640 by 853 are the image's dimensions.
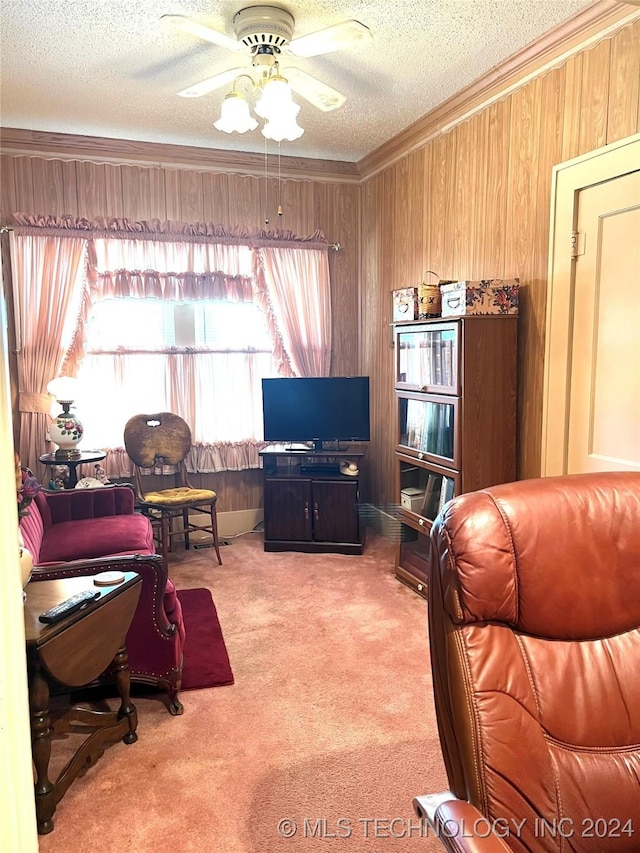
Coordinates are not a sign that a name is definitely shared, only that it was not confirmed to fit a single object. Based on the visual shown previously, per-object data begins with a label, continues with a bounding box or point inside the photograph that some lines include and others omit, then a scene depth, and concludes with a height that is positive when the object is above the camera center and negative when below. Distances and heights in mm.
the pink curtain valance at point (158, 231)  4145 +932
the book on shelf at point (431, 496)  3623 -808
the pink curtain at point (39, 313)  4121 +327
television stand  4434 -1072
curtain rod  4953 +911
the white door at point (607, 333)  2619 +117
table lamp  3977 -408
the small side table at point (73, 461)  3973 -638
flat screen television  4590 -346
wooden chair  4141 -698
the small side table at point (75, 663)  1912 -988
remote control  1971 -804
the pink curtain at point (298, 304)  4750 +440
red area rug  2777 -1409
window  4414 -40
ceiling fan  2398 +1277
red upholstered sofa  2492 -929
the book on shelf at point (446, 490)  3424 -734
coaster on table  2256 -800
